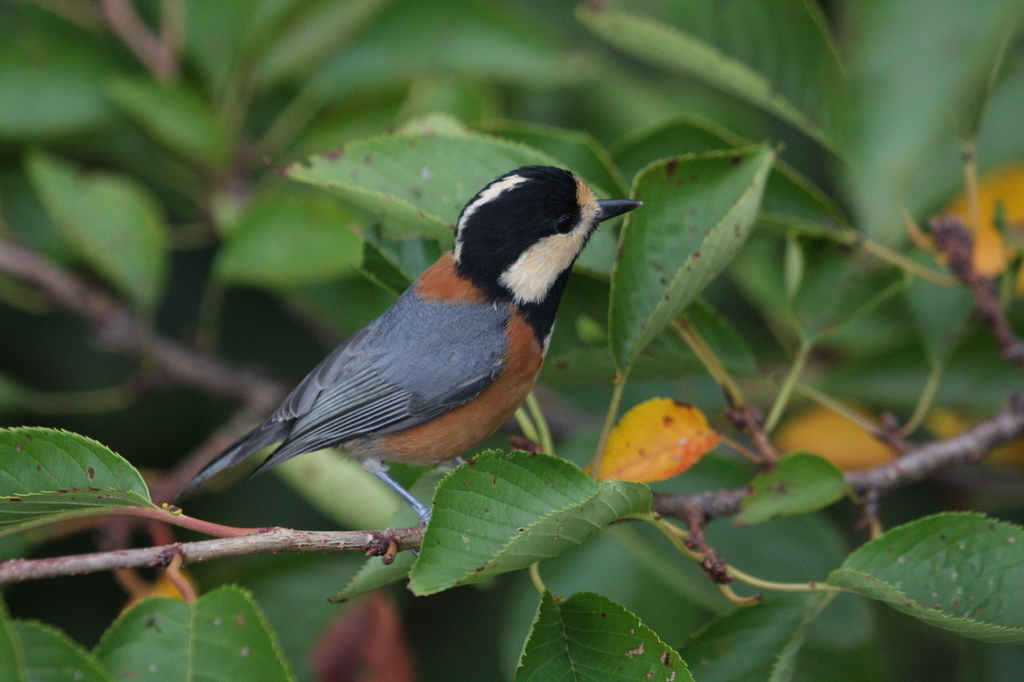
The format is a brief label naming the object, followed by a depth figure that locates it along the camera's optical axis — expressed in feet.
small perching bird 17.40
